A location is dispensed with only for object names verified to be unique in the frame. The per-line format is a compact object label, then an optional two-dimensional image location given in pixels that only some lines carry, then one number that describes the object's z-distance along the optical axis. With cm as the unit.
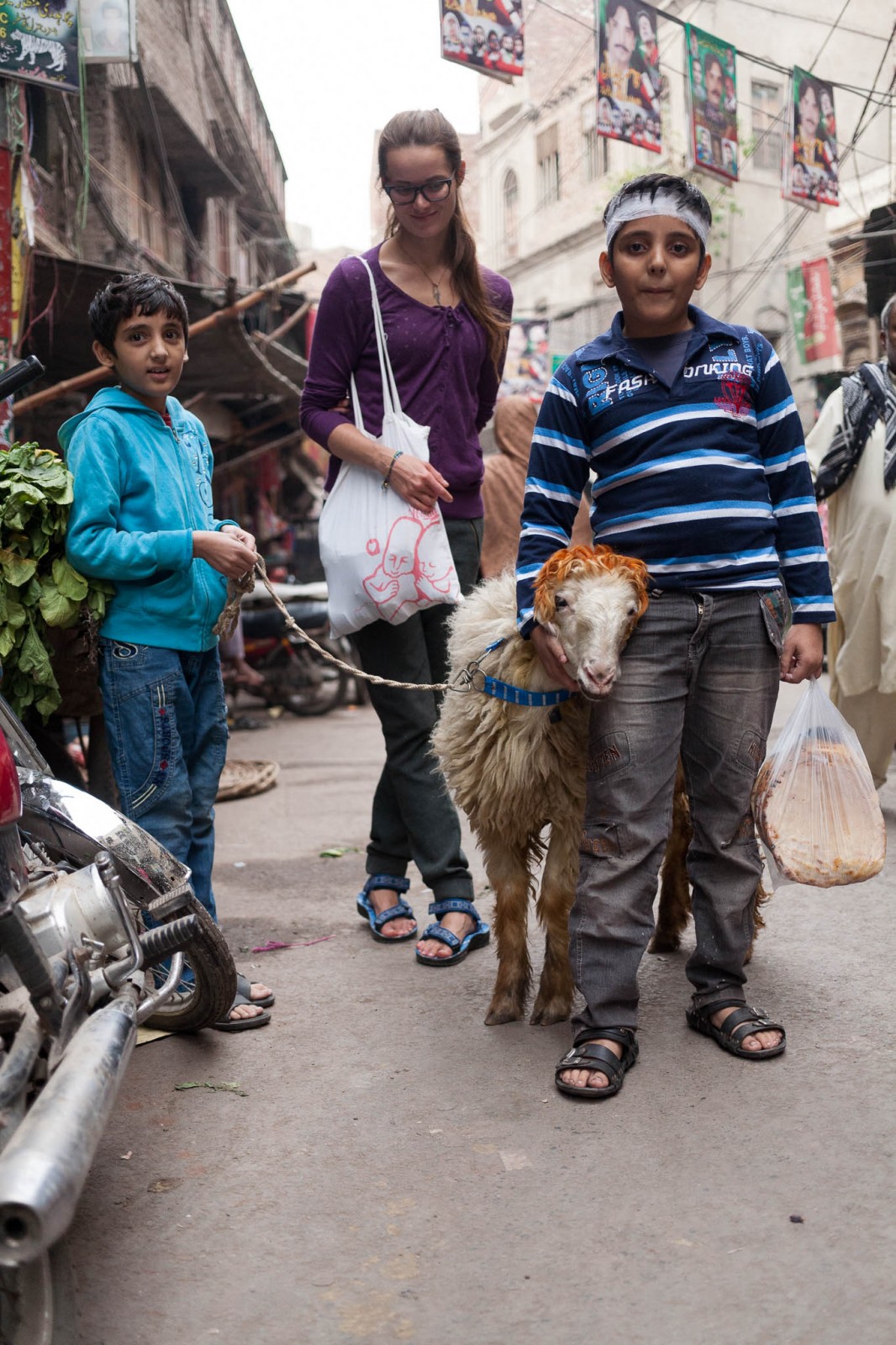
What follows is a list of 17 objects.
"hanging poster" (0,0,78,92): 589
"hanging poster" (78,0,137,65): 674
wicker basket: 697
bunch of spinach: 316
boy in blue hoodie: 306
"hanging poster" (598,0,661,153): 988
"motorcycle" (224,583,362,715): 1157
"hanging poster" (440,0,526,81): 870
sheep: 277
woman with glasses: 356
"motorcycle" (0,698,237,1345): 146
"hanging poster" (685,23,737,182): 1120
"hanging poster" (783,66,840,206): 1190
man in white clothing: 508
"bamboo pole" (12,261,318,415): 677
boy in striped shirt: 282
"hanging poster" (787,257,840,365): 1850
